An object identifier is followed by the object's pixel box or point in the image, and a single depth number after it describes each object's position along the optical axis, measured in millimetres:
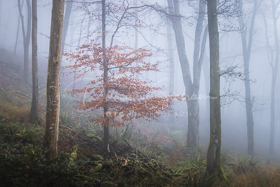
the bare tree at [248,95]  13289
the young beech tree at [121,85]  5832
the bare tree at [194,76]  10150
